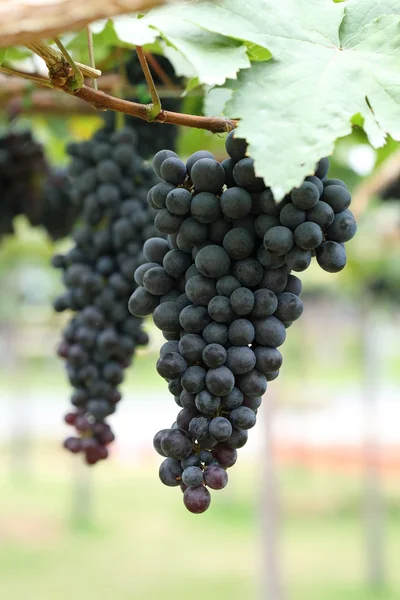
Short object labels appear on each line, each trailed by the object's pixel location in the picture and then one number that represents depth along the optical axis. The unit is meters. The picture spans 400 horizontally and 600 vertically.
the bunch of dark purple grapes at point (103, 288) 1.10
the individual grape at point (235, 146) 0.88
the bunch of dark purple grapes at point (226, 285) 0.87
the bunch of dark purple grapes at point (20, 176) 1.39
